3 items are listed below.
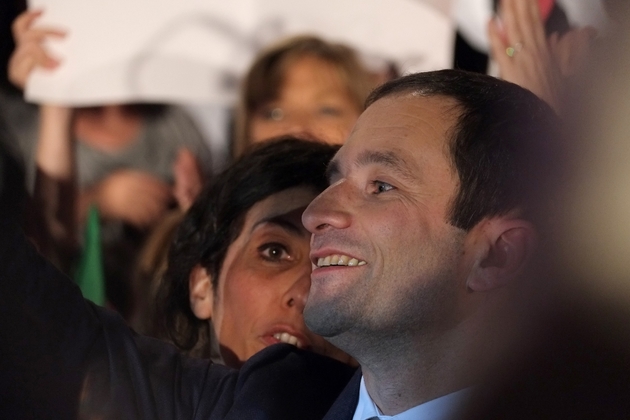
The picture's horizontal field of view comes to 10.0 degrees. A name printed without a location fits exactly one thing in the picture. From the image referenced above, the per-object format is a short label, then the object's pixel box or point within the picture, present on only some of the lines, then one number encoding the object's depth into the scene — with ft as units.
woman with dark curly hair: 9.02
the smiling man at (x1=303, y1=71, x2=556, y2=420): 8.31
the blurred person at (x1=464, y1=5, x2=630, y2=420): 7.83
